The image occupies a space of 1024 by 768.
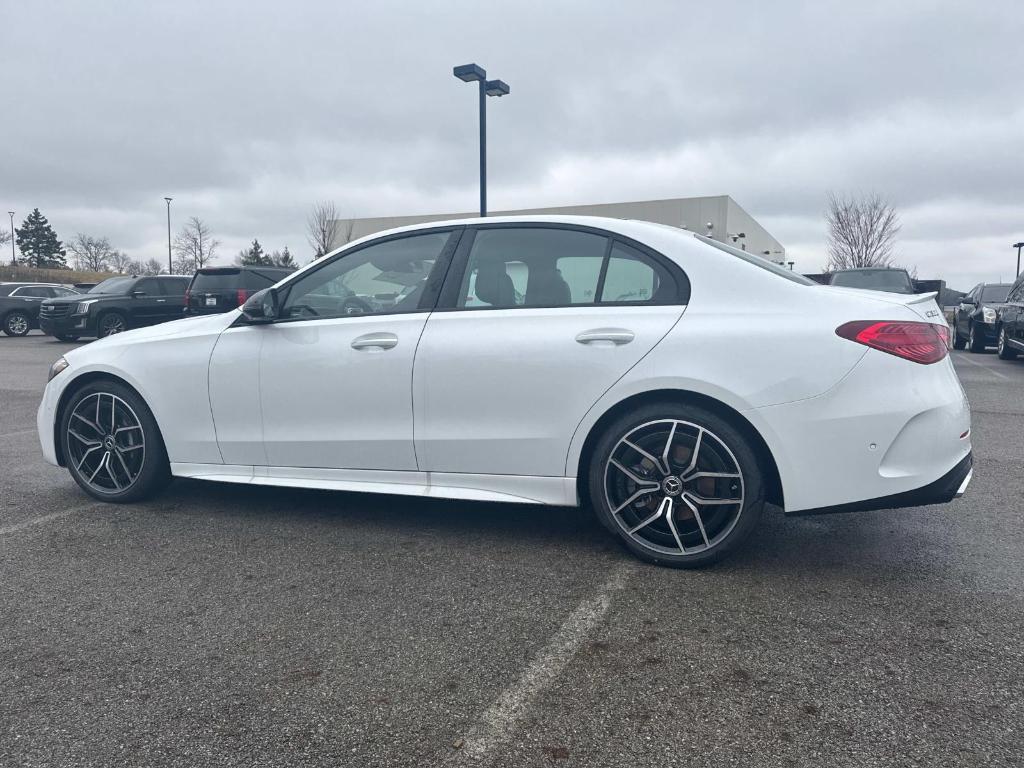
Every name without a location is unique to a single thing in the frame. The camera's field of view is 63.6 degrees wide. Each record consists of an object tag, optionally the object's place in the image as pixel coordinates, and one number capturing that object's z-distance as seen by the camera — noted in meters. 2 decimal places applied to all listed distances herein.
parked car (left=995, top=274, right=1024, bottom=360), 14.02
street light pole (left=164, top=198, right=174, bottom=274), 66.31
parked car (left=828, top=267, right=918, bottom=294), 15.57
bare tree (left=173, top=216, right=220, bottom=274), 76.12
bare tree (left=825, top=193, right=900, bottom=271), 46.28
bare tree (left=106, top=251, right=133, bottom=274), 92.09
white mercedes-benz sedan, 3.34
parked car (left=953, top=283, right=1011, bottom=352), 16.86
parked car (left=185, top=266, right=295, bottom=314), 17.02
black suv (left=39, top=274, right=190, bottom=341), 18.80
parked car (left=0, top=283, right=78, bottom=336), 22.94
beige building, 42.31
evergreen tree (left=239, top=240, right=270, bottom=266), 77.43
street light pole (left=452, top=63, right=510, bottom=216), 14.95
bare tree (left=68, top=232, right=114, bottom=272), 91.00
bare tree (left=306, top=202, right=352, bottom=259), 49.00
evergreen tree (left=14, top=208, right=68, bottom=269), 95.81
